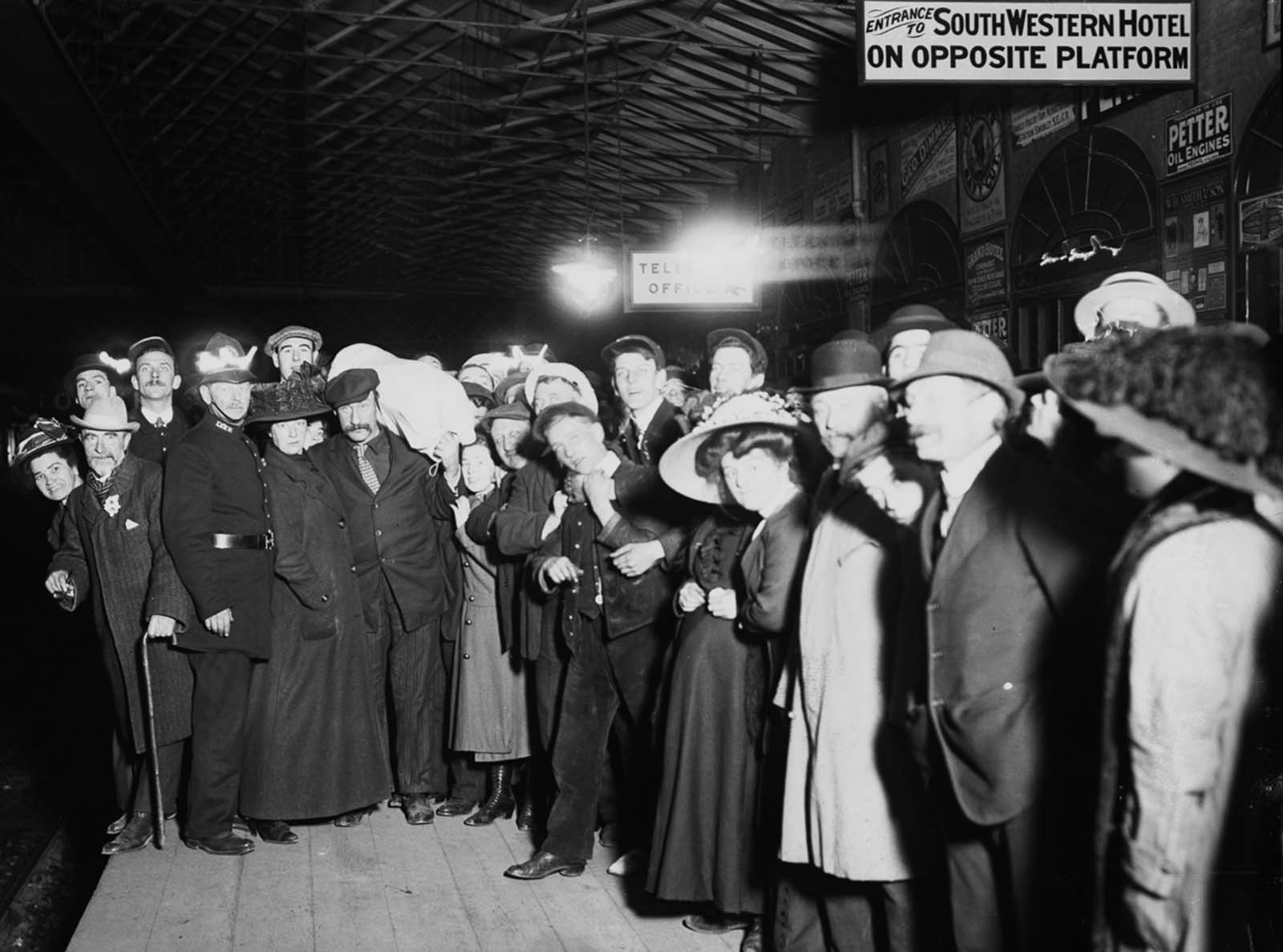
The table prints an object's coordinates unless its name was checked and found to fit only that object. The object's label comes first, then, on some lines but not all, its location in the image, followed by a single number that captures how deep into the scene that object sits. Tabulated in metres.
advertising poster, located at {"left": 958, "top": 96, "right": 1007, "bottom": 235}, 9.41
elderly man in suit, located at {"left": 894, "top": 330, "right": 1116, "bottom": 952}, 2.49
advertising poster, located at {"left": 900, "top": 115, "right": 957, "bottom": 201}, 10.22
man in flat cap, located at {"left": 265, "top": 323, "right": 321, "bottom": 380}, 5.79
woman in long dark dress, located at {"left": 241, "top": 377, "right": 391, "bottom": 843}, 5.05
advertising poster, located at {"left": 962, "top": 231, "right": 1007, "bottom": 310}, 9.32
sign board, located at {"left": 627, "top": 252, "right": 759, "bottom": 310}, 10.28
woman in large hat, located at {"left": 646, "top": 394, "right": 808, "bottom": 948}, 3.70
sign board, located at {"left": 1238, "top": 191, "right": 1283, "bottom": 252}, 6.24
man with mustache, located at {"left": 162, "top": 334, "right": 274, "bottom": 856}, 4.84
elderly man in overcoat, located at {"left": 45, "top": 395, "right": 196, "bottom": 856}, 4.98
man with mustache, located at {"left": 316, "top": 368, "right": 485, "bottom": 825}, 5.26
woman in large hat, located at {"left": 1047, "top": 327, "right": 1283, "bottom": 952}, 1.82
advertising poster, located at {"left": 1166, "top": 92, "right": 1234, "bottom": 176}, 6.72
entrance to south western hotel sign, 5.50
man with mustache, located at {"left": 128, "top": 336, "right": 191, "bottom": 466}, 5.86
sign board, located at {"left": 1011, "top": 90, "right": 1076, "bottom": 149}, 8.50
